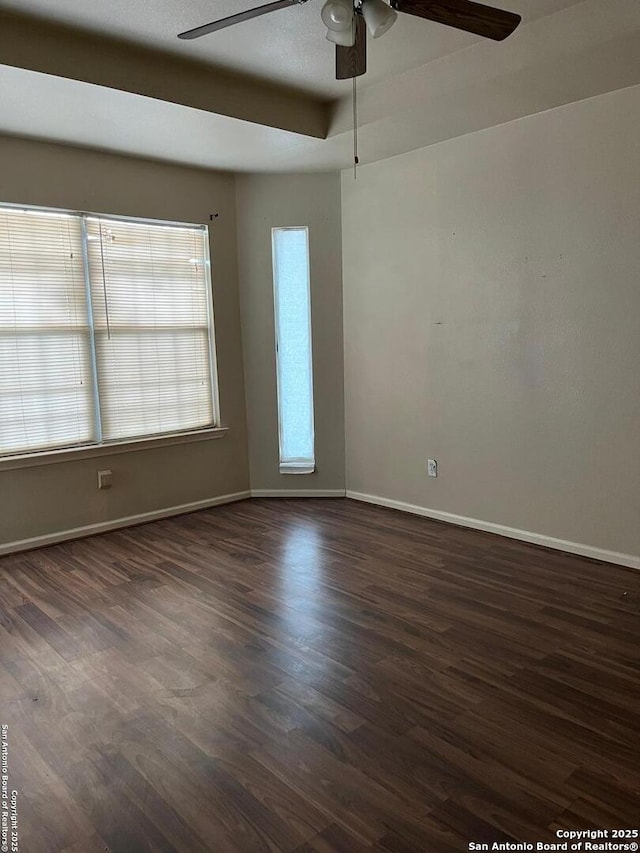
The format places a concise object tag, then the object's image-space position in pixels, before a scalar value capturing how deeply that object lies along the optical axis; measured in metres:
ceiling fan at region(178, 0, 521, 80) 2.05
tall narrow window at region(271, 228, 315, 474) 4.88
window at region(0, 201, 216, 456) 3.89
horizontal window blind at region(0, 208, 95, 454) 3.84
